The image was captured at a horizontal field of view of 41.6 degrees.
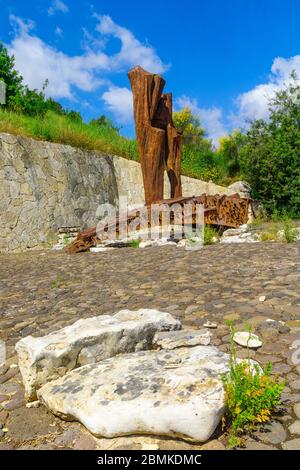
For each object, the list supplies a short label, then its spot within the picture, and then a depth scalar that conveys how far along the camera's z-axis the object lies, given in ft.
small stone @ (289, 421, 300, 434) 5.14
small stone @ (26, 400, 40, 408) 6.37
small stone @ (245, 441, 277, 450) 4.83
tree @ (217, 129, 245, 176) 58.61
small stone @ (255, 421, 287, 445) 4.98
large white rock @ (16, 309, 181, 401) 6.57
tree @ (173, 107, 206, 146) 85.20
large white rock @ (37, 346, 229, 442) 4.97
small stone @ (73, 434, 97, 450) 5.10
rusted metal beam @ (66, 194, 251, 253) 25.84
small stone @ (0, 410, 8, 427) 6.02
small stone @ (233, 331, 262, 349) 7.76
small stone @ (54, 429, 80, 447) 5.25
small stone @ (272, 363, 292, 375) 6.67
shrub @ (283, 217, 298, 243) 21.31
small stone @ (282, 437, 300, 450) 4.81
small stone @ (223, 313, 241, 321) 9.64
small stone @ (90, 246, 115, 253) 24.84
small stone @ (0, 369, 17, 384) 7.52
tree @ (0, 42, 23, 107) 51.19
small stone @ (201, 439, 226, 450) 4.88
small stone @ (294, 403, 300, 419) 5.50
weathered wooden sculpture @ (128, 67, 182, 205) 29.91
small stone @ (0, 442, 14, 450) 5.32
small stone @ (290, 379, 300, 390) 6.14
